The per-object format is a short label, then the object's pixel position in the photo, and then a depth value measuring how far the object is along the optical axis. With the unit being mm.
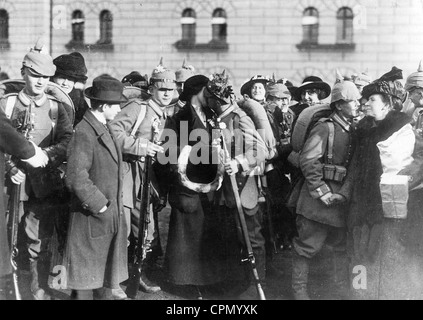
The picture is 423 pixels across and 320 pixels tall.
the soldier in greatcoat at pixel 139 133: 4973
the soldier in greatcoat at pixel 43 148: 4816
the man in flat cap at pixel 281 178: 6094
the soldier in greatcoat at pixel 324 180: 4883
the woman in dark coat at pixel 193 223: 4898
